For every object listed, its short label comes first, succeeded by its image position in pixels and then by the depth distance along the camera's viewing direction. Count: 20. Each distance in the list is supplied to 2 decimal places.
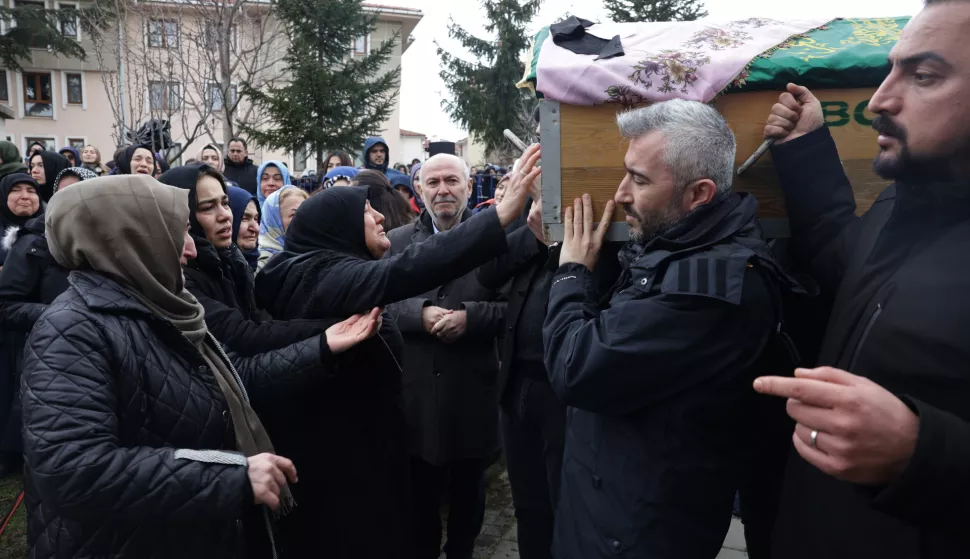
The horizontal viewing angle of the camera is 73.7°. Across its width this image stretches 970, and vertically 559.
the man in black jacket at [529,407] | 2.80
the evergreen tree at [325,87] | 16.78
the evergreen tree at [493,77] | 28.98
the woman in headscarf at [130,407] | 1.62
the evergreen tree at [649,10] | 26.16
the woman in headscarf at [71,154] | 12.70
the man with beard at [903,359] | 1.13
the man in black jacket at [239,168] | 8.76
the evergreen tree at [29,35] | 25.98
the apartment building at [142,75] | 16.66
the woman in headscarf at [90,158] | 10.90
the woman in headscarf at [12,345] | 4.52
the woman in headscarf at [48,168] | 6.16
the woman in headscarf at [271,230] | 4.44
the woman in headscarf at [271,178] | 6.84
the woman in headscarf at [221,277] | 2.53
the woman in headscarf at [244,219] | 3.81
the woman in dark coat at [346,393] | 2.40
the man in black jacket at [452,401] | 3.35
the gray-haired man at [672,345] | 1.70
